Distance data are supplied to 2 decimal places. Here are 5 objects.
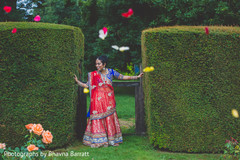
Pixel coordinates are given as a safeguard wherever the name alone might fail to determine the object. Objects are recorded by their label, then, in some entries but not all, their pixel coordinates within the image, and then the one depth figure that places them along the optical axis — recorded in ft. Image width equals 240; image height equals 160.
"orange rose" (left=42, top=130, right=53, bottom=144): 9.44
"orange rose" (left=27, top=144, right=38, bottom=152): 8.94
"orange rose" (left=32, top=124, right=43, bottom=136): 9.40
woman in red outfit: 16.28
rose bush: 9.40
